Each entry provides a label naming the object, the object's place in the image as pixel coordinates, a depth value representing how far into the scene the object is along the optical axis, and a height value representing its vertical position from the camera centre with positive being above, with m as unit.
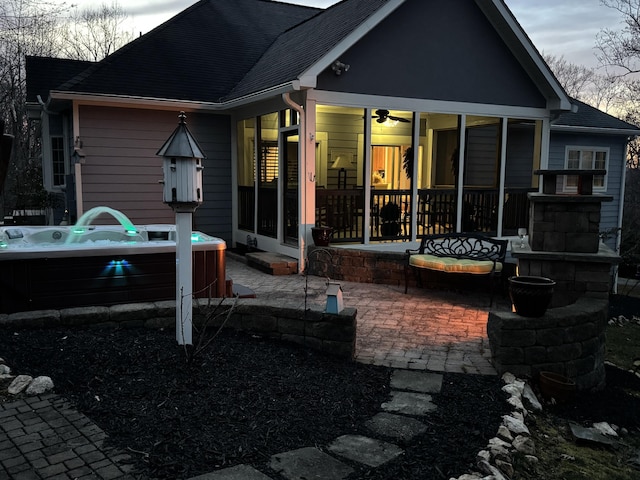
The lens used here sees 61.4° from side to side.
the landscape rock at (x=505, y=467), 2.88 -1.49
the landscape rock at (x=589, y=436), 3.74 -1.71
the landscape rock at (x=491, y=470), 2.75 -1.44
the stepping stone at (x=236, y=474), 2.58 -1.39
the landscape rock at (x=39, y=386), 3.45 -1.31
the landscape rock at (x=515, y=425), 3.42 -1.50
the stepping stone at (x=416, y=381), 4.01 -1.47
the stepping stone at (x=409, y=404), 3.59 -1.47
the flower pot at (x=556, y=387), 4.27 -1.56
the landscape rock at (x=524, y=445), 3.21 -1.53
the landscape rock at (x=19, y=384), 3.44 -1.30
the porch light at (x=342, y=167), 12.32 +0.47
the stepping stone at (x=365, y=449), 2.88 -1.45
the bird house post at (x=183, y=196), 3.97 -0.08
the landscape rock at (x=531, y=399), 4.05 -1.59
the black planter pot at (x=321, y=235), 8.30 -0.74
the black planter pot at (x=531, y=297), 4.43 -0.87
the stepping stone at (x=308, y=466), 2.67 -1.42
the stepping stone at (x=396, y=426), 3.21 -1.46
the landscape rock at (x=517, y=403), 3.80 -1.52
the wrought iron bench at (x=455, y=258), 6.79 -0.91
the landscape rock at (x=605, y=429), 4.01 -1.77
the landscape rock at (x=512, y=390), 3.99 -1.49
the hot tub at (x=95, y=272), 4.96 -0.87
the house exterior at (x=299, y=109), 8.60 +1.38
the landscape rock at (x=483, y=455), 2.91 -1.44
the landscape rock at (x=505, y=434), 3.25 -1.48
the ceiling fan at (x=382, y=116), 10.02 +1.36
